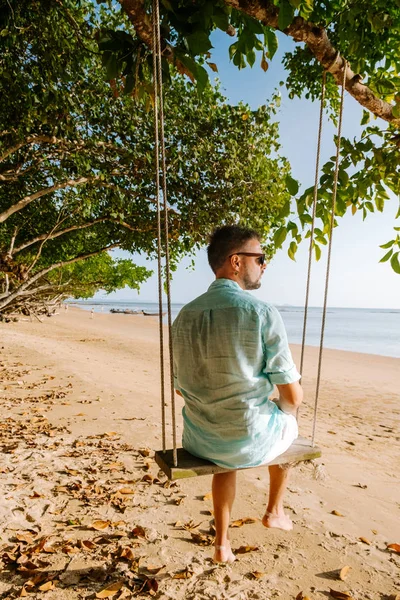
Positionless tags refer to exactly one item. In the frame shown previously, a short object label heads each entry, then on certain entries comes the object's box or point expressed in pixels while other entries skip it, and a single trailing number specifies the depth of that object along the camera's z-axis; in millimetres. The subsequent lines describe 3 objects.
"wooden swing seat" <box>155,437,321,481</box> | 2146
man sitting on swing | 2064
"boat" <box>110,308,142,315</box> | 68000
